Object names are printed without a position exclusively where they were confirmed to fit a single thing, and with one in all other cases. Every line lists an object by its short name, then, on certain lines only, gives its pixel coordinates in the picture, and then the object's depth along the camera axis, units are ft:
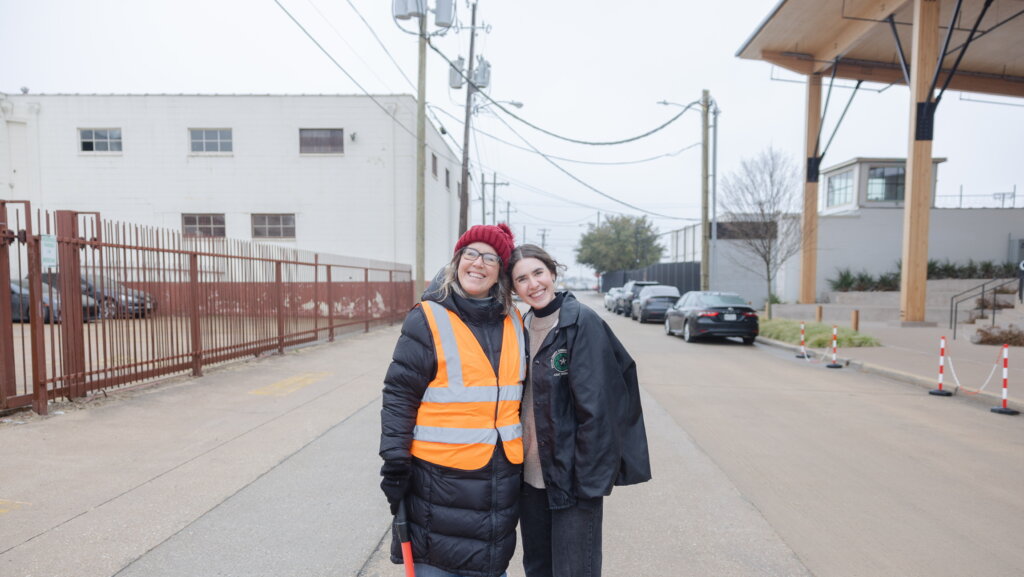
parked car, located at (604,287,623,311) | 103.70
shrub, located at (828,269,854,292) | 84.89
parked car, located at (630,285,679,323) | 73.26
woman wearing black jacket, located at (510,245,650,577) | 6.87
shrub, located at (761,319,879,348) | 44.37
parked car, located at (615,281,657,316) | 87.98
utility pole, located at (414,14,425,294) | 55.49
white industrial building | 75.20
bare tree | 63.41
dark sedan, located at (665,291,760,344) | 49.08
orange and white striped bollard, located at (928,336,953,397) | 27.50
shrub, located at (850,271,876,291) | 84.02
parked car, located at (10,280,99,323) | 19.54
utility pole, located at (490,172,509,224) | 181.27
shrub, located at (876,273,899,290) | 84.17
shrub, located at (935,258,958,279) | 82.69
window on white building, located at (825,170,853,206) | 100.83
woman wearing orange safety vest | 6.81
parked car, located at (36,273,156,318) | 22.43
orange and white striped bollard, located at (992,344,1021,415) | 23.56
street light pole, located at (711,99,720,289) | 76.74
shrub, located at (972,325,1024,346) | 42.88
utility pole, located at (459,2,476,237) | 74.02
